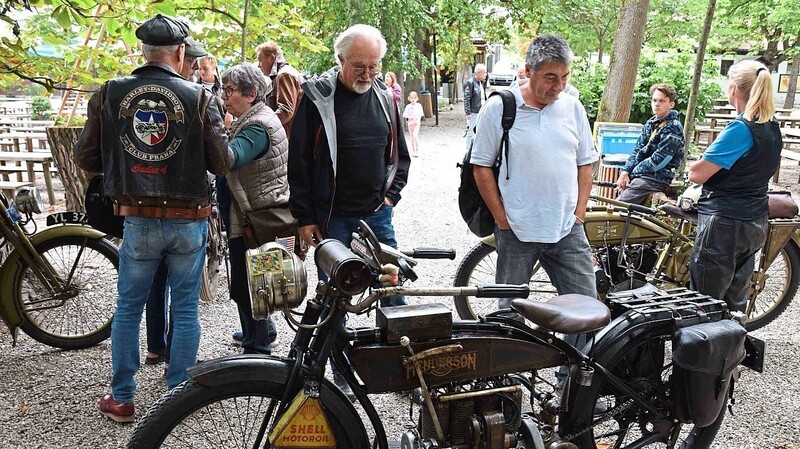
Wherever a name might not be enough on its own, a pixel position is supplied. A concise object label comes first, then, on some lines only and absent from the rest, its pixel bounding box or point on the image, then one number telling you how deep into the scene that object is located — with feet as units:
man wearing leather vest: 10.05
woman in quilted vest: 11.94
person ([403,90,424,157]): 49.50
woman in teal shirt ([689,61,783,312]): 12.19
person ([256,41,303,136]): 17.75
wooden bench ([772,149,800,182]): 34.50
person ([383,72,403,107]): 50.44
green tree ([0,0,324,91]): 15.29
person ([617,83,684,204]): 18.51
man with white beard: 11.21
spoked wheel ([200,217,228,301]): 15.75
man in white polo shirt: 10.62
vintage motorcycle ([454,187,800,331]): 14.85
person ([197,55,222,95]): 19.36
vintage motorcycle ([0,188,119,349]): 13.48
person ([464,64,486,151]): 48.19
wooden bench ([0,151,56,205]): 29.28
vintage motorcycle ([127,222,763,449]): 7.42
